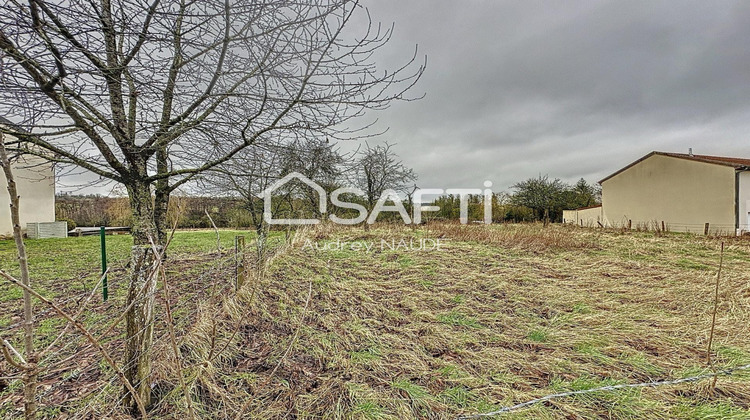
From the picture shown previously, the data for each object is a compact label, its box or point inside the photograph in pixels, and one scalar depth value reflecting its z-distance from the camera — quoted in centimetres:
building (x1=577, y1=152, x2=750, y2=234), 1195
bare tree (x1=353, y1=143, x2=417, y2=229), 1360
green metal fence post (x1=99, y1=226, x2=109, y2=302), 340
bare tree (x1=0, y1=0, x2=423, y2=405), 148
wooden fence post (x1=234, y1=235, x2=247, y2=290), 376
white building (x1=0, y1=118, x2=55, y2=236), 1055
